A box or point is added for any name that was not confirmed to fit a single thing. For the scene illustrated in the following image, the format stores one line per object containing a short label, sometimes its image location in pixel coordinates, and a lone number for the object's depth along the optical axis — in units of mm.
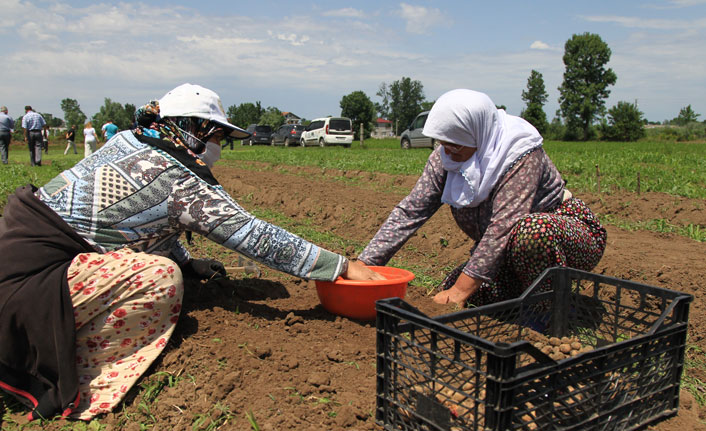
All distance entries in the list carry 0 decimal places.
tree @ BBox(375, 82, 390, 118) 109000
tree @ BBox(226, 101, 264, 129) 74800
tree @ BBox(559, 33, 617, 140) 54312
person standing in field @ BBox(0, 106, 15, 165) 13164
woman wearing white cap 1954
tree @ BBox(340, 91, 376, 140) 78188
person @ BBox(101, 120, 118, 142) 14125
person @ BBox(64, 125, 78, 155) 19861
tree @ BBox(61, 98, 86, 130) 77369
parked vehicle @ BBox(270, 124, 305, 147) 29125
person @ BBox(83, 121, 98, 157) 14981
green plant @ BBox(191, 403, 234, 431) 1794
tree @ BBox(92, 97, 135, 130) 60906
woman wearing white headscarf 2443
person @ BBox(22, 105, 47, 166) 13219
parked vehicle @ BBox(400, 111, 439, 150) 20844
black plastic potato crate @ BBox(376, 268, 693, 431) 1301
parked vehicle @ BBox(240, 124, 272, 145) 32500
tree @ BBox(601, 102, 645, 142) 45750
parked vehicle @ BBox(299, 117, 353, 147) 25609
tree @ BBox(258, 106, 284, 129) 64219
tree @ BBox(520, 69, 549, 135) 65000
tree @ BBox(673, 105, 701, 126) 74812
